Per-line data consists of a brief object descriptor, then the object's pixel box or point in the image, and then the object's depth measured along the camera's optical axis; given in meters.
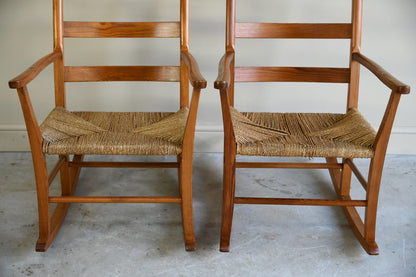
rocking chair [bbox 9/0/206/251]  1.58
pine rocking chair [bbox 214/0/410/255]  1.57
